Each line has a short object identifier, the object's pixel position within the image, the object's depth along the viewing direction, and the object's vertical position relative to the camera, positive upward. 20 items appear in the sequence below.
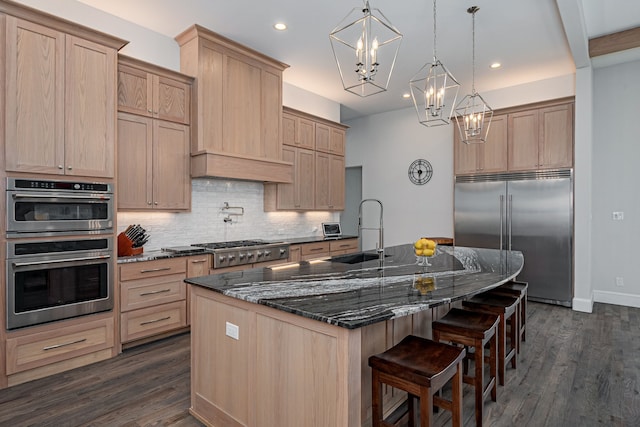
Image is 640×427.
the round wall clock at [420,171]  6.54 +0.75
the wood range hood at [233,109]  3.97 +1.23
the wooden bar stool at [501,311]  2.57 -0.72
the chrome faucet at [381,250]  3.30 -0.35
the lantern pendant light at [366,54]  1.97 +1.97
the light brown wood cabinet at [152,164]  3.50 +0.49
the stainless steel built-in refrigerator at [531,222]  4.85 -0.14
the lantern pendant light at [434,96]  2.65 +1.79
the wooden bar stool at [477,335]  2.15 -0.74
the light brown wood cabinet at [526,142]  4.90 +1.00
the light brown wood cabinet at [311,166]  5.27 +0.74
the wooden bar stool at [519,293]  3.10 -0.69
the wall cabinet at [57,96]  2.66 +0.92
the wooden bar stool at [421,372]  1.58 -0.72
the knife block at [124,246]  3.45 -0.32
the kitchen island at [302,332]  1.55 -0.61
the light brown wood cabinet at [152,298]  3.27 -0.81
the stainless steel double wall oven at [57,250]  2.67 -0.30
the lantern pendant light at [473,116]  3.28 +0.87
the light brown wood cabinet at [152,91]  3.48 +1.23
